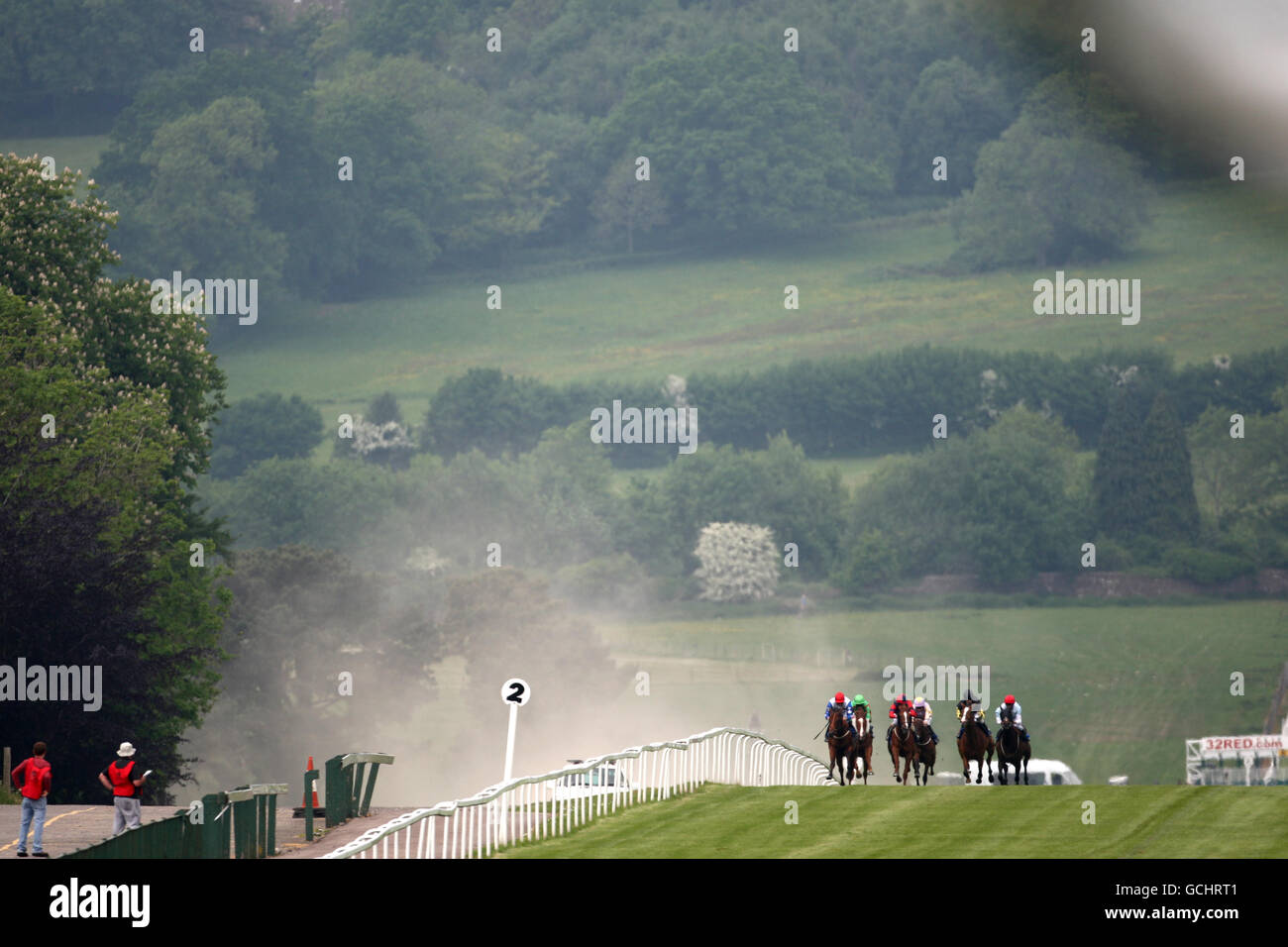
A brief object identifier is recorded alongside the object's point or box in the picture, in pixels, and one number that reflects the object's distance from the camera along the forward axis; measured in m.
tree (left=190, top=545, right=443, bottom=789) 109.06
